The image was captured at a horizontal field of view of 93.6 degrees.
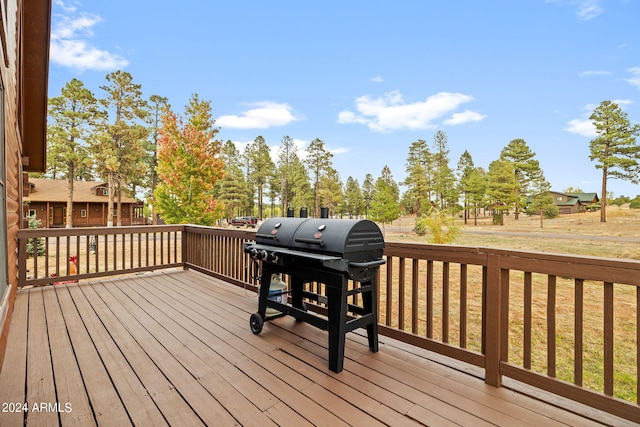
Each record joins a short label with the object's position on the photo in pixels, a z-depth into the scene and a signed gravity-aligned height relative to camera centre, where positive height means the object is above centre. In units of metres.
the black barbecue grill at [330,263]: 2.09 -0.39
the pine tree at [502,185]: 26.11 +2.37
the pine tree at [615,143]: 21.30 +5.12
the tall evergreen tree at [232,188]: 29.80 +2.23
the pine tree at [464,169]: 33.09 +5.24
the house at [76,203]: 21.72 +0.47
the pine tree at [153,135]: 23.27 +6.02
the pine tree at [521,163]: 26.59 +4.41
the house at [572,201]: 40.19 +1.55
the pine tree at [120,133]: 19.30 +5.11
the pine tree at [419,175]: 31.11 +3.98
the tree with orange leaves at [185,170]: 11.64 +1.59
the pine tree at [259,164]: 33.03 +5.19
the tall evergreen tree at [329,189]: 32.50 +2.43
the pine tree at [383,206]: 22.08 +0.41
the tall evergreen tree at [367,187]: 45.56 +3.79
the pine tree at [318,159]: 32.53 +5.65
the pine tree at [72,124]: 18.23 +5.32
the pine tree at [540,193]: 26.06 +1.74
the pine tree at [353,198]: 43.12 +1.91
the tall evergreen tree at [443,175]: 31.58 +3.92
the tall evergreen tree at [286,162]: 35.41 +5.87
